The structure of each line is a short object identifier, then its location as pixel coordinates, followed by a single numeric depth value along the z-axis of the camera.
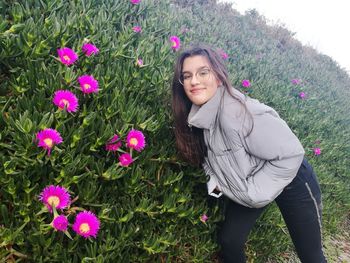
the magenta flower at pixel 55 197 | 1.45
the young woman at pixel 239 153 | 1.84
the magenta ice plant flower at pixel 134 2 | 3.18
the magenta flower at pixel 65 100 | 1.61
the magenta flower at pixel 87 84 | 1.74
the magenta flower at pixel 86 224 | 1.49
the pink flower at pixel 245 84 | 3.44
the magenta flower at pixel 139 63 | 2.23
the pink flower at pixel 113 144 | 1.73
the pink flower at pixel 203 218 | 2.14
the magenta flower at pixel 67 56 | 1.84
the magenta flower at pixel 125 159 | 1.72
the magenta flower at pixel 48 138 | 1.47
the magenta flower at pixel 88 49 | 2.02
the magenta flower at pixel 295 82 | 5.05
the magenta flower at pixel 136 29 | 2.71
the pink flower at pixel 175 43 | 2.80
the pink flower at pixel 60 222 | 1.42
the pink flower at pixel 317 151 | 3.75
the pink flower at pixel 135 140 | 1.72
